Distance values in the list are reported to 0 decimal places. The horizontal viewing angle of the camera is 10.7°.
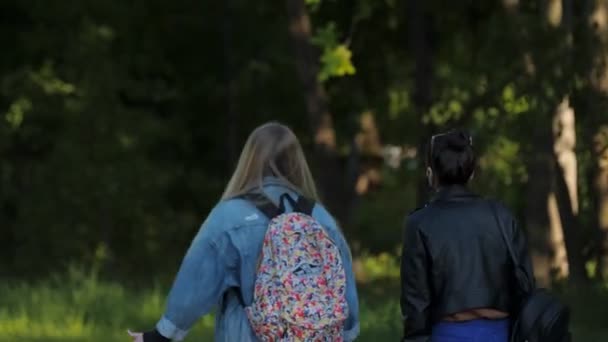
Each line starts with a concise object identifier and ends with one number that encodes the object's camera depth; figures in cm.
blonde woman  1144
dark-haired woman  1111
